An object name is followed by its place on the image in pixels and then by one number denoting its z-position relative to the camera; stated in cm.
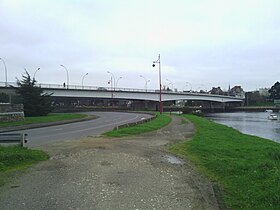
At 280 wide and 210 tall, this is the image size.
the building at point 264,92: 12600
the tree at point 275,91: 10917
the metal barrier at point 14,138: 931
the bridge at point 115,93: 5014
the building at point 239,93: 12143
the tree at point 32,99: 3330
